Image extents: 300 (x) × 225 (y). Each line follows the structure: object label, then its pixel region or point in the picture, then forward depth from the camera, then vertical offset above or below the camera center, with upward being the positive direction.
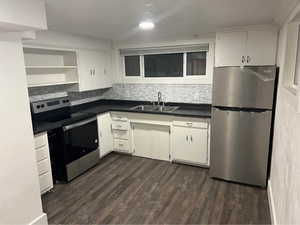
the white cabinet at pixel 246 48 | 2.87 +0.38
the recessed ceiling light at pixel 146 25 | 2.64 +0.66
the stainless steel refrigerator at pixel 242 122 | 2.71 -0.62
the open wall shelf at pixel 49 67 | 3.08 +0.17
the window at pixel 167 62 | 3.82 +0.28
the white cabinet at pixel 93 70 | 3.67 +0.15
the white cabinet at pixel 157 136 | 3.43 -1.03
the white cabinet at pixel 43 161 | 2.68 -1.05
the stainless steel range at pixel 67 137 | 2.97 -0.85
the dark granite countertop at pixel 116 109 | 2.89 -0.58
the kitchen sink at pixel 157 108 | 3.92 -0.59
